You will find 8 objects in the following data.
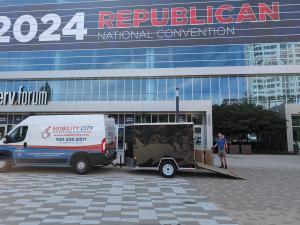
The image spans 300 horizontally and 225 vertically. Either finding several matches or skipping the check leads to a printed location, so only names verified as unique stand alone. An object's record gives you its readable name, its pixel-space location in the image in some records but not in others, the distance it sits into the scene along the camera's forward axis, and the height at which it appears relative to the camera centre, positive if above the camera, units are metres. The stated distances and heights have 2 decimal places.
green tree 20.71 +1.17
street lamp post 11.81 +1.27
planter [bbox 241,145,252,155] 20.23 -1.35
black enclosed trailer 9.08 -0.57
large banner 26.09 +13.22
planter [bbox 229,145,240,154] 20.37 -1.36
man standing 10.90 -0.59
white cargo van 9.58 -0.39
